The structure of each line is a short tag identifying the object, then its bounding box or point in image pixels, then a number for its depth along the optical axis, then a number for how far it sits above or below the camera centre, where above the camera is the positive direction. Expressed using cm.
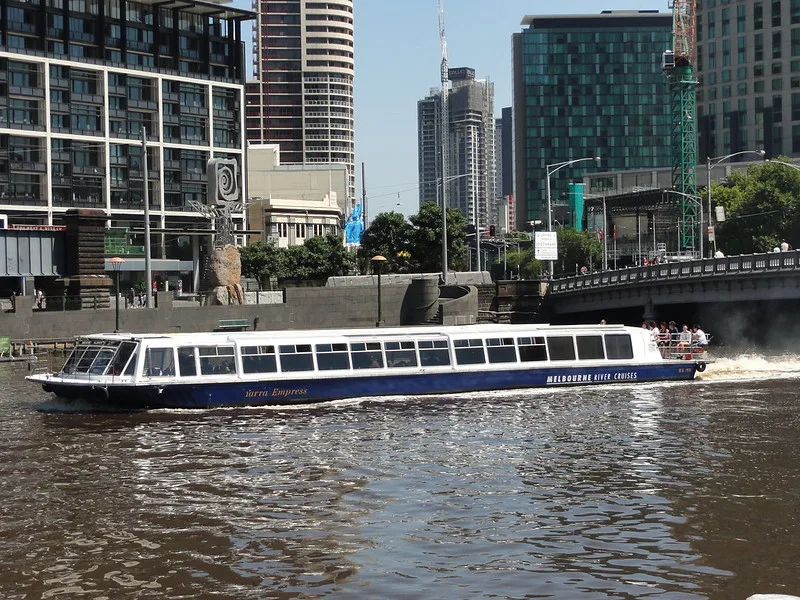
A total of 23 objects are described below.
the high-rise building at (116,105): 11162 +1867
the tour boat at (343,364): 3972 -254
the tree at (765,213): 11656 +684
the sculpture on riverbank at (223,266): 7894 +186
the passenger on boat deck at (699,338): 5406 -235
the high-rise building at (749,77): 17325 +3023
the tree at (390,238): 10625 +472
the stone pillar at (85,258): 7725 +251
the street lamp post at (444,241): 8450 +341
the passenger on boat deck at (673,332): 5667 -217
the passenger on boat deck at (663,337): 5245 -223
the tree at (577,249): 15800 +497
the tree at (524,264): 16962 +355
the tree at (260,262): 13062 +344
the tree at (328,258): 13175 +377
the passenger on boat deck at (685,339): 5068 -230
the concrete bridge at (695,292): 6925 -38
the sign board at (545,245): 8888 +315
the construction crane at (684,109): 14288 +2097
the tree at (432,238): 10356 +447
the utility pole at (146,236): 6961 +344
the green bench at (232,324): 7512 -183
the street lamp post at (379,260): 7256 +191
